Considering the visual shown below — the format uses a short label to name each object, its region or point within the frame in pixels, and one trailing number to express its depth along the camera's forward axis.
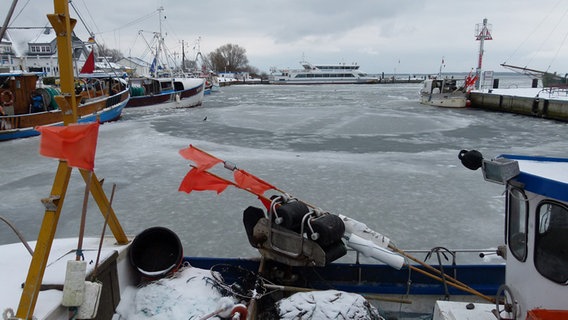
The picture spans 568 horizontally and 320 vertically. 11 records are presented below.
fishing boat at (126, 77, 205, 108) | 27.58
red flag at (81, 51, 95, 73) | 17.78
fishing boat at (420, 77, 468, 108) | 28.91
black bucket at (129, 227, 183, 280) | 3.89
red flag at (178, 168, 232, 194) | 4.19
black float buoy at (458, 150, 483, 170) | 2.92
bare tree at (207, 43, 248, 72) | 111.74
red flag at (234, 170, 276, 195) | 4.57
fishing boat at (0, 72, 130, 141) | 15.34
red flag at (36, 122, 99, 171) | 2.27
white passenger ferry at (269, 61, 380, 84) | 83.63
